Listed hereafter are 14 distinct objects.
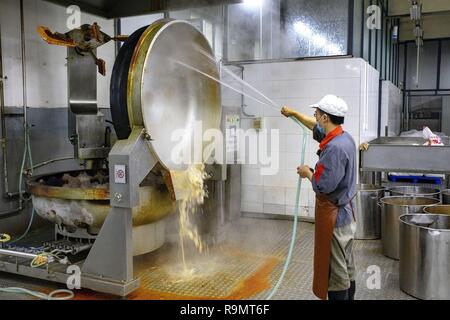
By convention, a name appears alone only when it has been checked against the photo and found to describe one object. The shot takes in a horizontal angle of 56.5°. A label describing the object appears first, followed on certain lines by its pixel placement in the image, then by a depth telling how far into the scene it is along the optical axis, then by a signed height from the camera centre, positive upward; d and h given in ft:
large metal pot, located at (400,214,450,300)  9.93 -3.03
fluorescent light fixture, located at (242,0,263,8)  18.22 +5.86
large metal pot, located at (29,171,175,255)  10.63 -1.85
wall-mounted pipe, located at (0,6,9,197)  13.47 -0.02
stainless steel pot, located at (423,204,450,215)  12.53 -2.17
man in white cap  8.04 -1.38
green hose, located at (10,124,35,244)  14.12 -0.65
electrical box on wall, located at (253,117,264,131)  17.88 +0.60
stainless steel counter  15.20 -0.78
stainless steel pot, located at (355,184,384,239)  15.37 -2.83
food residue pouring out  10.88 -1.75
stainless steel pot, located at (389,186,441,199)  14.98 -2.03
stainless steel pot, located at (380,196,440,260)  12.99 -2.60
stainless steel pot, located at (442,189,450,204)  14.26 -2.04
